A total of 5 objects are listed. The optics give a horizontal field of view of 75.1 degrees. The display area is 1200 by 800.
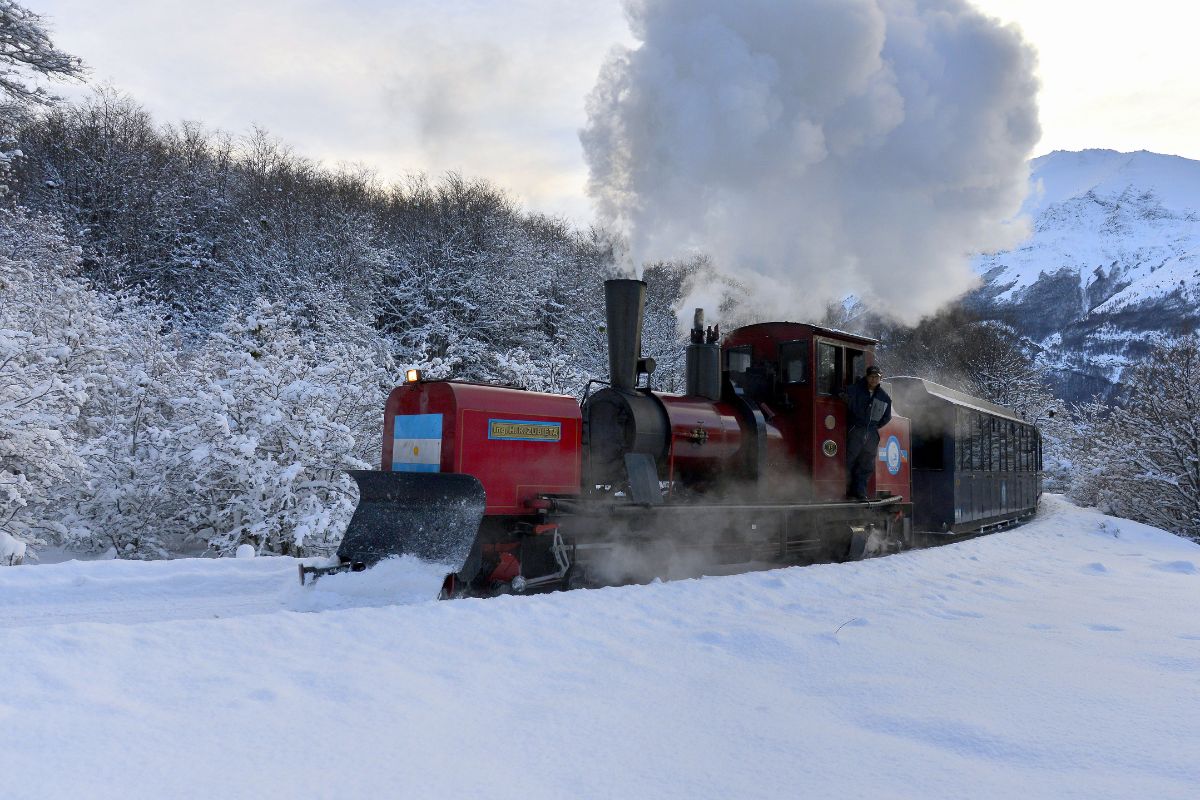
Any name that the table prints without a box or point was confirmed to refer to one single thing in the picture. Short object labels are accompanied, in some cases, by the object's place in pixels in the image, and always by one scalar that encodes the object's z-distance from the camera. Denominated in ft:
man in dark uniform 30.68
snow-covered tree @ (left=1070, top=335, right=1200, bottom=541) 68.49
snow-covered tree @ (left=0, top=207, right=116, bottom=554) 33.22
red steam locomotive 20.17
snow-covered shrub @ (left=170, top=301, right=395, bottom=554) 36.50
